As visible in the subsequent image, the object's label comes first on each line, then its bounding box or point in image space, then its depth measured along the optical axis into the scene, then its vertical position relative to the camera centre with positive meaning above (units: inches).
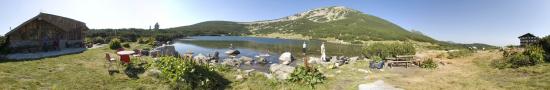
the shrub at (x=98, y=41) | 2541.8 +8.9
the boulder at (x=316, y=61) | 1621.8 -95.0
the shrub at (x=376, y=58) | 1346.9 -72.7
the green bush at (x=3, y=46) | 1134.3 -8.2
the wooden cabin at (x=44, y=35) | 1375.5 +32.2
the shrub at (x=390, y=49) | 1520.8 -43.6
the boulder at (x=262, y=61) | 1807.1 -100.6
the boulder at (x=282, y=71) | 980.7 -93.5
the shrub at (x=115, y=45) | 1733.5 -13.5
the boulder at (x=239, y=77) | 1001.2 -100.5
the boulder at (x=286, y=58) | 1930.4 -97.0
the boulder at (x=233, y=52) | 2489.4 -76.4
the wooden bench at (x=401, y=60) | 1189.1 -71.8
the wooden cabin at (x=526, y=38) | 1494.8 -3.2
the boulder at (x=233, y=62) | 1618.2 -96.7
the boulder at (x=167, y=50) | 1659.9 -38.7
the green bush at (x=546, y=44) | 1069.9 -20.4
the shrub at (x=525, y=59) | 1018.1 -59.2
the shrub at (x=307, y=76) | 892.6 -89.8
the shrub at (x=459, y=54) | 1512.4 -65.0
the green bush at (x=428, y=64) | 1164.9 -80.6
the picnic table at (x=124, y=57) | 981.8 -39.7
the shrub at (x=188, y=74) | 848.3 -80.3
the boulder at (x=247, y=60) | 1752.6 -96.1
